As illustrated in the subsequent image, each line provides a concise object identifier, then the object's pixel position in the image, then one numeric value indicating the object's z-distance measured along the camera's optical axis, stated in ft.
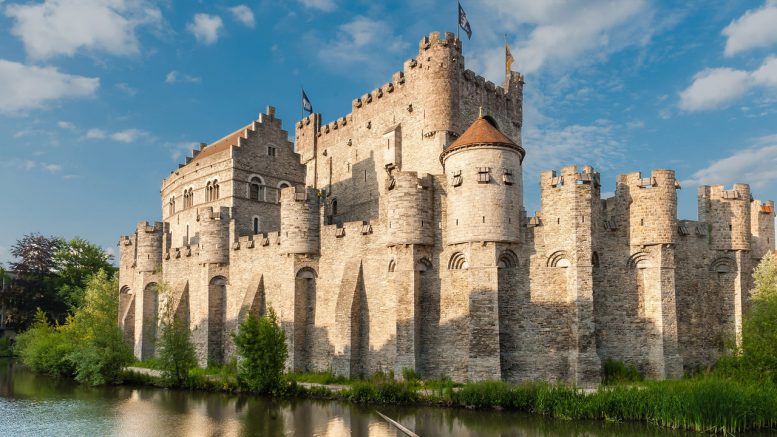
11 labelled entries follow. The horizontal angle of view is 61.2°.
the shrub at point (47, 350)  139.85
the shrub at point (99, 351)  119.65
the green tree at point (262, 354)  96.78
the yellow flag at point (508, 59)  143.84
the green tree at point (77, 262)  208.13
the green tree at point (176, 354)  110.52
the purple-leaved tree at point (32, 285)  207.10
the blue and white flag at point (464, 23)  129.08
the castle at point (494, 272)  93.04
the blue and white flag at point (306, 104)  169.21
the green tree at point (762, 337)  81.05
